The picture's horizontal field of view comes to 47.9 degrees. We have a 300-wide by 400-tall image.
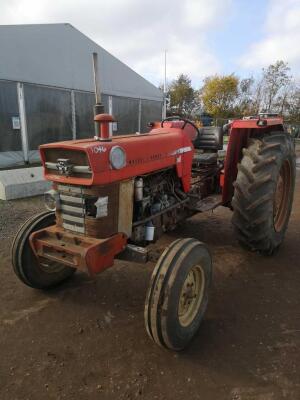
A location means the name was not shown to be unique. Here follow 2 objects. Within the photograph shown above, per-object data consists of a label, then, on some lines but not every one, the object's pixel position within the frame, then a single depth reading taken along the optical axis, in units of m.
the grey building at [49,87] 9.49
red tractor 2.34
